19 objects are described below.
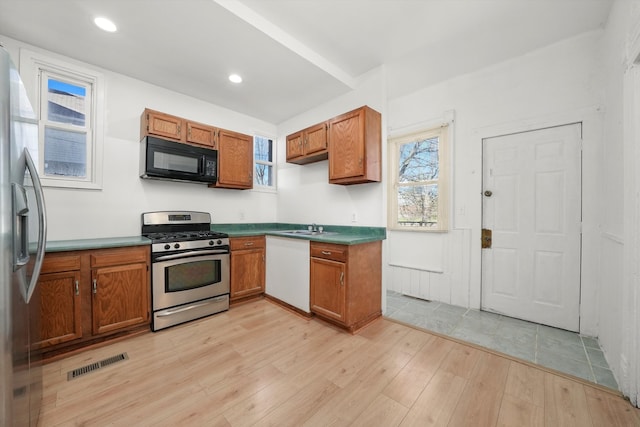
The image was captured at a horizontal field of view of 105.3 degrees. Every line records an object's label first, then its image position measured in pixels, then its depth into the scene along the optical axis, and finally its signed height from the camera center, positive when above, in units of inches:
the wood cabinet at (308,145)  124.3 +36.1
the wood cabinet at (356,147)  107.2 +30.0
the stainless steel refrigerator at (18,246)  36.4 -6.4
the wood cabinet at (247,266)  125.2 -29.2
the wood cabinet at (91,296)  79.2 -30.6
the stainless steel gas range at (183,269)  99.9 -25.7
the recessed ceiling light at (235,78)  115.1 +64.0
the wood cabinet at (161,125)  110.0 +39.9
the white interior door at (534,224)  97.1 -4.6
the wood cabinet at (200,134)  120.7 +39.2
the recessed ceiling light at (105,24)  82.0 +63.9
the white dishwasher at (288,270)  113.7 -29.4
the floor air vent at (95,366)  72.5 -48.7
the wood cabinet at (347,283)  97.7 -29.9
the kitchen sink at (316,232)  125.1 -11.2
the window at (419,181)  128.0 +17.9
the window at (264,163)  164.9 +33.6
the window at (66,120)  95.3 +37.7
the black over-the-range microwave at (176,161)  108.9 +23.7
